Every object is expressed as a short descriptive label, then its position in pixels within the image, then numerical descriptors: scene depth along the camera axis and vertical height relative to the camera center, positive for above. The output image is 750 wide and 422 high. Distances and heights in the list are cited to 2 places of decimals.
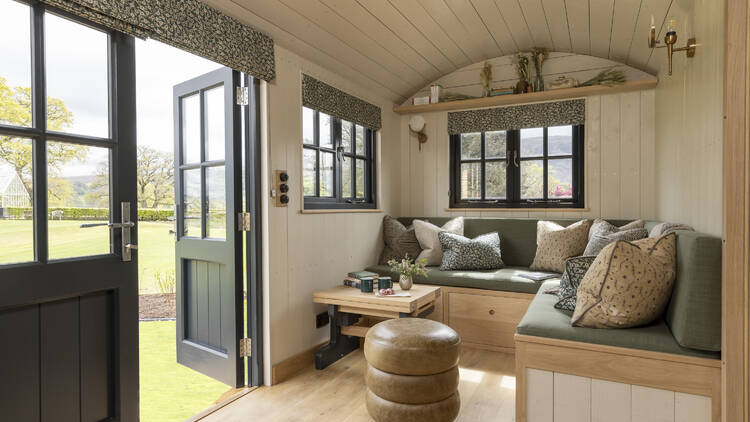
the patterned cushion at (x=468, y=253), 3.51 -0.41
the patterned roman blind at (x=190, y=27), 1.73 +0.84
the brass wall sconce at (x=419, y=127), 4.29 +0.79
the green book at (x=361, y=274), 3.23 -0.53
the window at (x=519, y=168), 3.87 +0.34
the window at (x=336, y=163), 3.20 +0.36
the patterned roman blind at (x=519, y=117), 3.77 +0.81
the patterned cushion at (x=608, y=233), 2.89 -0.22
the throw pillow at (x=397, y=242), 3.87 -0.34
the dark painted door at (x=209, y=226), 2.58 -0.12
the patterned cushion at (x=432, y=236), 3.74 -0.28
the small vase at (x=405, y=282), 2.97 -0.54
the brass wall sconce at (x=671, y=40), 1.94 +0.75
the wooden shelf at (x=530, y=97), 3.45 +0.94
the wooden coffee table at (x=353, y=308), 2.74 -0.69
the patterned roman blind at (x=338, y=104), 3.04 +0.81
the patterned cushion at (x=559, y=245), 3.38 -0.33
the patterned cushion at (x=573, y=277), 2.16 -0.38
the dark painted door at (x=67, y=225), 1.59 -0.07
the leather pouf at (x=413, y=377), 1.96 -0.81
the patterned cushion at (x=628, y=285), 1.75 -0.35
